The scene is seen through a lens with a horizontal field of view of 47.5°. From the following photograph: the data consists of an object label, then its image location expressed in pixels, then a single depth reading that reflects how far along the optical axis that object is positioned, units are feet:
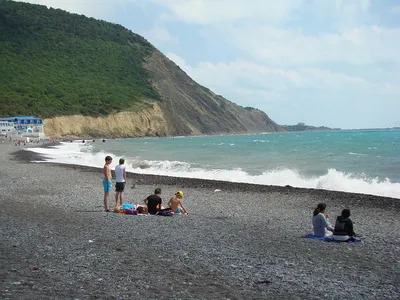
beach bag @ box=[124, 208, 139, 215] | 42.42
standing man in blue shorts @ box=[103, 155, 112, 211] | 43.01
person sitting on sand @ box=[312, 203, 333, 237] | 33.12
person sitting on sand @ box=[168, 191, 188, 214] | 43.11
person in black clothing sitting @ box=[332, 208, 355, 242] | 32.09
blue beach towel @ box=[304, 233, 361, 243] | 32.01
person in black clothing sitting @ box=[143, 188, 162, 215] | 42.75
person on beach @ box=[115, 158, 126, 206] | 44.86
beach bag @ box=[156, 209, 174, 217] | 42.14
